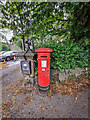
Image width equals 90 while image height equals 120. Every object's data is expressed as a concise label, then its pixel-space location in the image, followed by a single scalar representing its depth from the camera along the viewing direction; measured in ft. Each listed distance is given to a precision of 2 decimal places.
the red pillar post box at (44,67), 6.12
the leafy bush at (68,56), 8.36
